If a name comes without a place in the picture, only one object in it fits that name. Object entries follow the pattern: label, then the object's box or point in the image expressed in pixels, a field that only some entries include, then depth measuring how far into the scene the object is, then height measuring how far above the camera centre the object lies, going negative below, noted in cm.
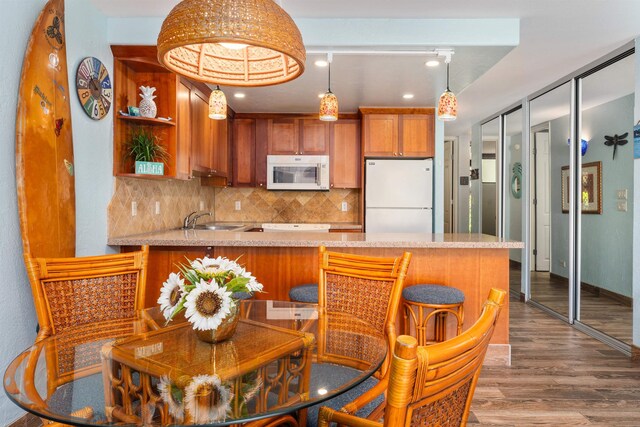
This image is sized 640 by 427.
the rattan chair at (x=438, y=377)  63 -29
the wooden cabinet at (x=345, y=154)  501 +63
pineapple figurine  300 +74
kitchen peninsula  287 -39
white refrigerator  468 +11
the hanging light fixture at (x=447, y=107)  251 +60
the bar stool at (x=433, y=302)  250 -59
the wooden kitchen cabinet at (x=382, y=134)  477 +83
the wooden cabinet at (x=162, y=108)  295 +77
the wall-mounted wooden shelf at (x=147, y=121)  295 +63
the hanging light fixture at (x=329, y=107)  256 +62
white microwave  492 +40
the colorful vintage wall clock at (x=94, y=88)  256 +77
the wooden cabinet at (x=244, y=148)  507 +71
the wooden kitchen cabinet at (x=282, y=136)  504 +85
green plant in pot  295 +40
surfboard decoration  203 +32
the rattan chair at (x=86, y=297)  146 -39
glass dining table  95 -46
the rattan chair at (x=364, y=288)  178 -38
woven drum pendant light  109 +49
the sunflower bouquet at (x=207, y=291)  120 -26
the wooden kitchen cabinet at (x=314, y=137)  502 +84
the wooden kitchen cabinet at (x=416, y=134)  475 +83
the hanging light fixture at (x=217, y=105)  242 +59
